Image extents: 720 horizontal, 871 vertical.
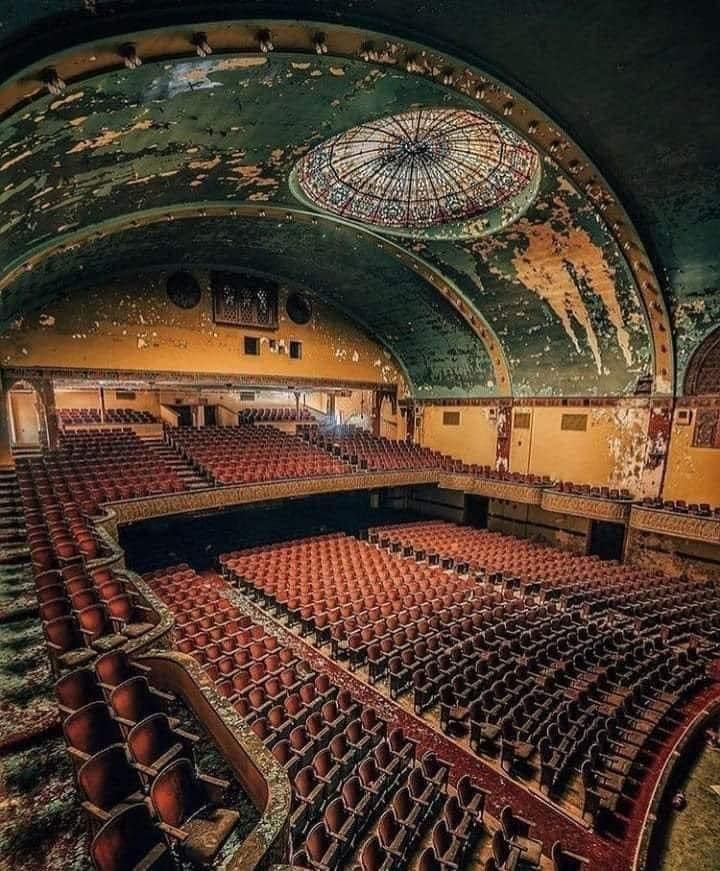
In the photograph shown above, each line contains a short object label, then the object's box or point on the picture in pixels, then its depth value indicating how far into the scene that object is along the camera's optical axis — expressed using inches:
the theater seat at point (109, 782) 74.8
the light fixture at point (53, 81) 142.9
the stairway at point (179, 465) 454.9
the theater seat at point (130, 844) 63.0
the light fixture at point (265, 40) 169.3
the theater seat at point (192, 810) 72.4
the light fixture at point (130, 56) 149.9
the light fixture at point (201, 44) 158.1
